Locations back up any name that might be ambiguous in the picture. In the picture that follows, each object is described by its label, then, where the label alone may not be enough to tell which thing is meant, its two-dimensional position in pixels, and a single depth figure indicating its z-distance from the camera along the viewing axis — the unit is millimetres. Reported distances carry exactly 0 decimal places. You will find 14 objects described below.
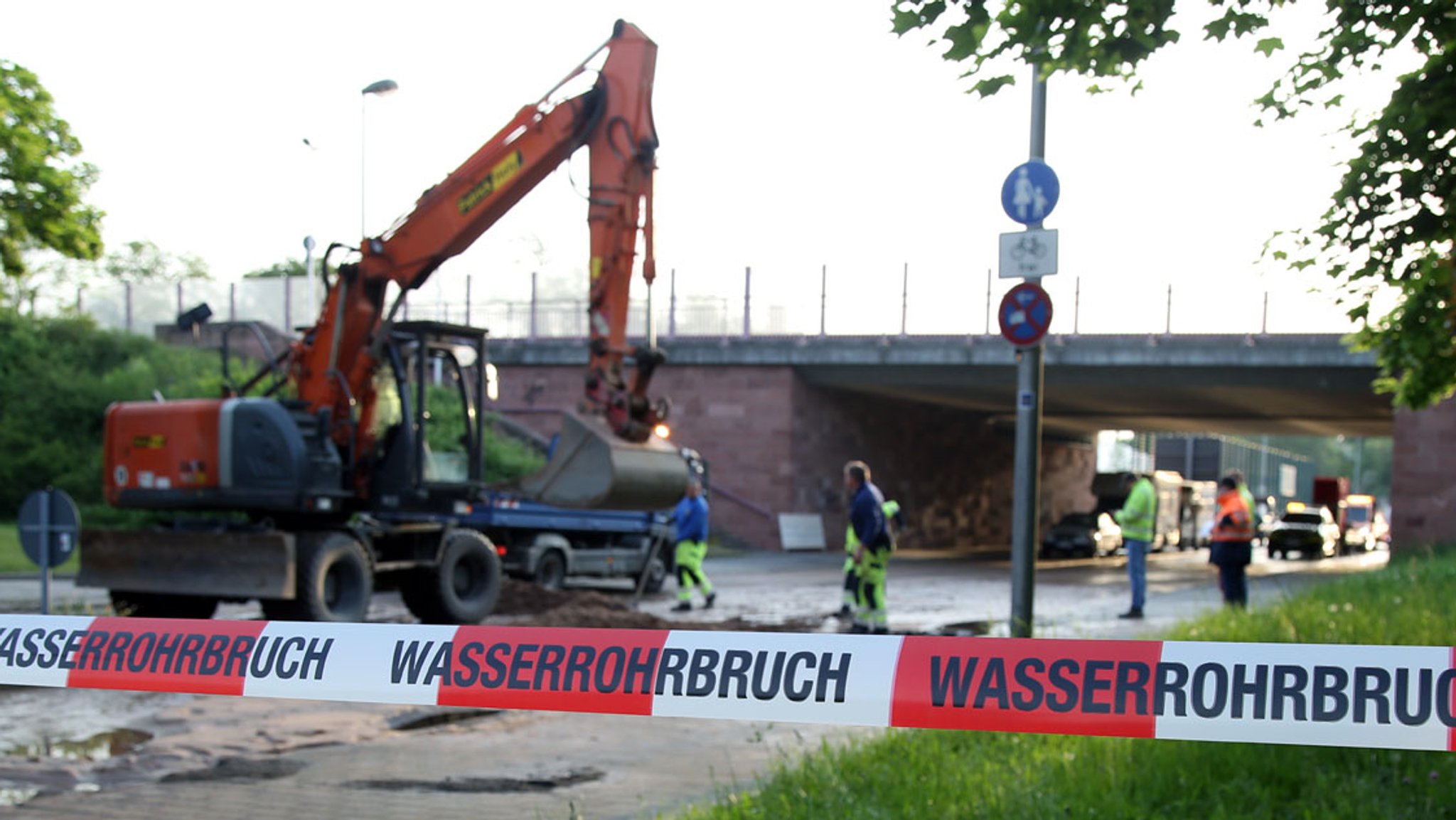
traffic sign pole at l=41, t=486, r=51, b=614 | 11828
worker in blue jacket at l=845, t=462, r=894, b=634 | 14406
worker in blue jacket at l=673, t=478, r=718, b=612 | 17469
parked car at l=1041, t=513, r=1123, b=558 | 42312
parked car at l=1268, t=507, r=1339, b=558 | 48594
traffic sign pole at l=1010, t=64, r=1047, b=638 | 10539
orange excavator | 12672
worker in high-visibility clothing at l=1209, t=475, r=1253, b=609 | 15086
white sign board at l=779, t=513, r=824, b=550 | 34812
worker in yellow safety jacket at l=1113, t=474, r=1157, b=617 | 17391
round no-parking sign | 10320
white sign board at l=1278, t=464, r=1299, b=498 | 87000
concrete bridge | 32781
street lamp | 23359
